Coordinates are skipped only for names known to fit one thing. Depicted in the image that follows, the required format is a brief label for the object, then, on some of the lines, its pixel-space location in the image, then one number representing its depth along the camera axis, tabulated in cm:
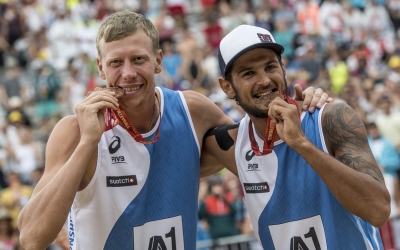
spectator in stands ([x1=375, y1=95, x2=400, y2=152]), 1319
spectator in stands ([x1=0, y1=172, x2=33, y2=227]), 1234
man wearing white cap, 443
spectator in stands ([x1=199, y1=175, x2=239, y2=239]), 1180
